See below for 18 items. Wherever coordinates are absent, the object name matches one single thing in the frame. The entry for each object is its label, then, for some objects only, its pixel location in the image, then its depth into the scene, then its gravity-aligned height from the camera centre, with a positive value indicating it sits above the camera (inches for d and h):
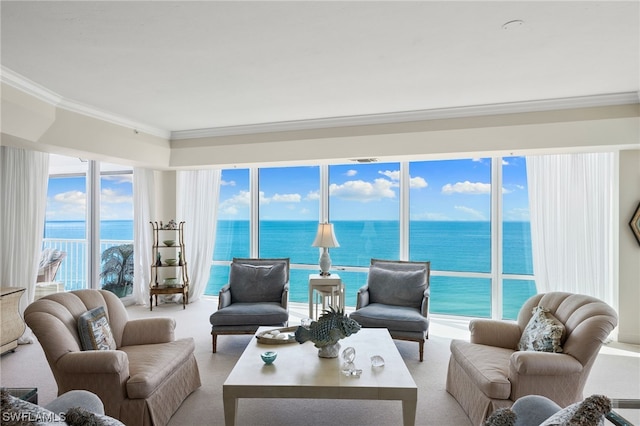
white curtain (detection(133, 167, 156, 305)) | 236.5 -5.0
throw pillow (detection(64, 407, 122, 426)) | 53.1 -28.4
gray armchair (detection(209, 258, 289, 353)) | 152.1 -35.3
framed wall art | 162.2 -0.8
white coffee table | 88.6 -39.2
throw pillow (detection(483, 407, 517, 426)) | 58.9 -31.3
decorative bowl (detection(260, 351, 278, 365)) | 101.7 -37.3
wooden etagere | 228.5 -27.8
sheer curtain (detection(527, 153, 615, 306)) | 178.1 -0.5
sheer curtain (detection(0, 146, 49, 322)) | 168.4 +1.7
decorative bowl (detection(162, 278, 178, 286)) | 232.1 -38.3
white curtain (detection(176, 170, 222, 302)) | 246.4 +1.4
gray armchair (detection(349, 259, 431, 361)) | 146.7 -35.5
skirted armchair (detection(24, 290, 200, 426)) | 92.8 -37.3
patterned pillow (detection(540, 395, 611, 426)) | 45.6 -23.8
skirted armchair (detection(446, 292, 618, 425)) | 92.4 -36.6
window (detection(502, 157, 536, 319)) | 205.5 -2.4
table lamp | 190.5 -10.9
